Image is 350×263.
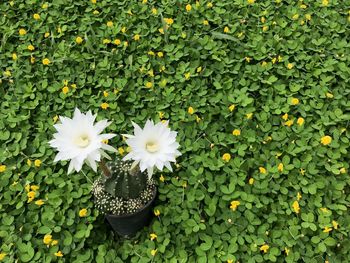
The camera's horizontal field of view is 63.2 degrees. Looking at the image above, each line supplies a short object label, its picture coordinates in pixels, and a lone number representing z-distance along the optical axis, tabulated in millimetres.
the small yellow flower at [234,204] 448
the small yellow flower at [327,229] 438
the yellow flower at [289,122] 522
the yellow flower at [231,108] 536
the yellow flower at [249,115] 529
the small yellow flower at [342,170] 482
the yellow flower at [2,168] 488
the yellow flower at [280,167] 482
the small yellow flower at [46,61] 596
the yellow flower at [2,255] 424
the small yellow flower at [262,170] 483
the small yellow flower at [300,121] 522
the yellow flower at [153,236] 447
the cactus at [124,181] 423
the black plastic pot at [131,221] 436
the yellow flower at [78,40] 627
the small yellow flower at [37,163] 489
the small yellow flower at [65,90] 564
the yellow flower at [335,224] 444
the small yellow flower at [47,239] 426
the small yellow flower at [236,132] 513
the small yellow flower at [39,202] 459
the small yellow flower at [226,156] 490
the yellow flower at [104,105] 546
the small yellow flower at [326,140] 497
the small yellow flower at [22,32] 644
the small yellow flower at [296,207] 450
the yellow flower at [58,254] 426
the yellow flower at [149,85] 570
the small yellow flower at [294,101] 537
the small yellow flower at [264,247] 428
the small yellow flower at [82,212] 449
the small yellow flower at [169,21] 643
